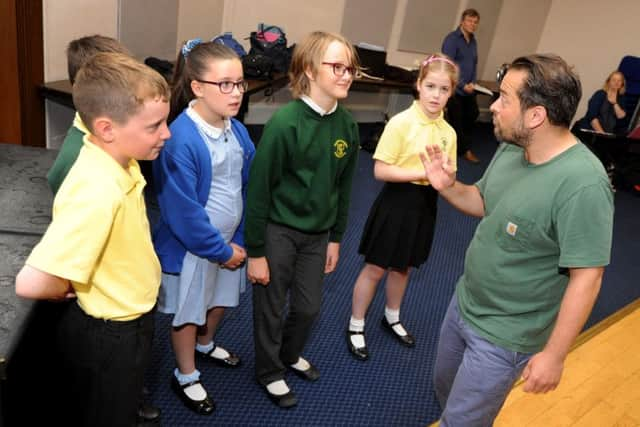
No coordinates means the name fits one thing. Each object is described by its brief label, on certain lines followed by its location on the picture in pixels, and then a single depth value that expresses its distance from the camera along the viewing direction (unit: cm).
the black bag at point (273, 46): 502
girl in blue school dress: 159
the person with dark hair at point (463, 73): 589
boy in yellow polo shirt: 105
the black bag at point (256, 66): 451
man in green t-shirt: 127
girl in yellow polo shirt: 211
